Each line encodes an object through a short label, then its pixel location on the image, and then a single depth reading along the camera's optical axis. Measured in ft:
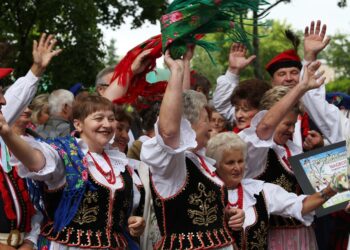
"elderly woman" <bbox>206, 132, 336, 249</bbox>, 15.72
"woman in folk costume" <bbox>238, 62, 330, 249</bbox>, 16.12
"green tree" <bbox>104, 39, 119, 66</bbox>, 189.59
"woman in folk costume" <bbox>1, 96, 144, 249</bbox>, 14.14
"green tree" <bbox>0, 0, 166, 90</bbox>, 35.99
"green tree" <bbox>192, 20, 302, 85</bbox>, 124.20
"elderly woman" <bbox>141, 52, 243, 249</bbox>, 12.75
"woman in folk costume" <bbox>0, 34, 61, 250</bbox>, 15.16
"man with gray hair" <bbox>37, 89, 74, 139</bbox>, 20.70
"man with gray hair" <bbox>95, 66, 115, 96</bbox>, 19.58
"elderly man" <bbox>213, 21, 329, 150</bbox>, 20.89
